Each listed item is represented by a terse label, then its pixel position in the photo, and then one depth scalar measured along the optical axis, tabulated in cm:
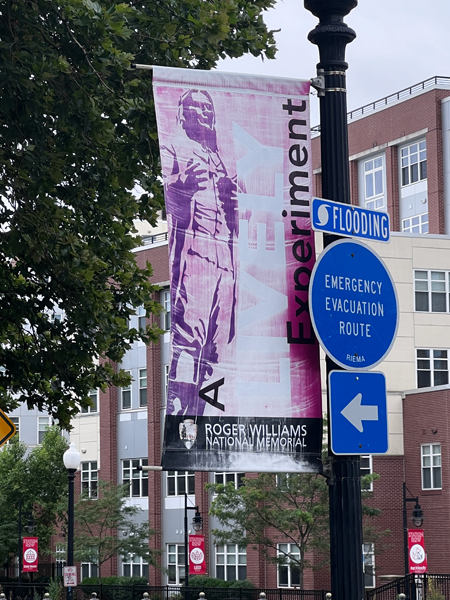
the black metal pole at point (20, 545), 5323
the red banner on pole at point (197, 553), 4297
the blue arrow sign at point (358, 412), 584
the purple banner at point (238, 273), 562
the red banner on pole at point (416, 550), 3594
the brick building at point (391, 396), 4388
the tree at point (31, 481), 5712
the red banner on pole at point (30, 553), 4675
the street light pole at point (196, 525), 4194
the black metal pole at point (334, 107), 591
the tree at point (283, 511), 3944
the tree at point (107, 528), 5103
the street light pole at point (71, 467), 2594
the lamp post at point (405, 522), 3577
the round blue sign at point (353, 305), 590
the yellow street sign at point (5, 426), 1166
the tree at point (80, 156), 1242
